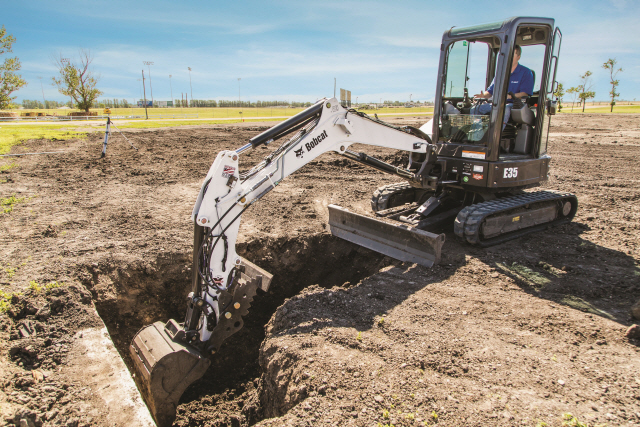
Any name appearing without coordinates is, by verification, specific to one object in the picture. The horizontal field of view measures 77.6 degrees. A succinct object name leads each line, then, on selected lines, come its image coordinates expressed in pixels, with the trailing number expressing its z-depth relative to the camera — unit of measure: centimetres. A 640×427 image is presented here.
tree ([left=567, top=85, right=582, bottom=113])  5760
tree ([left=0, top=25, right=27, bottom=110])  3406
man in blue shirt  638
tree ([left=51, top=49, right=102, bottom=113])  4591
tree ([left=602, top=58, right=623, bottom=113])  5062
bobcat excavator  418
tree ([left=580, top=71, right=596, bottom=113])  5454
